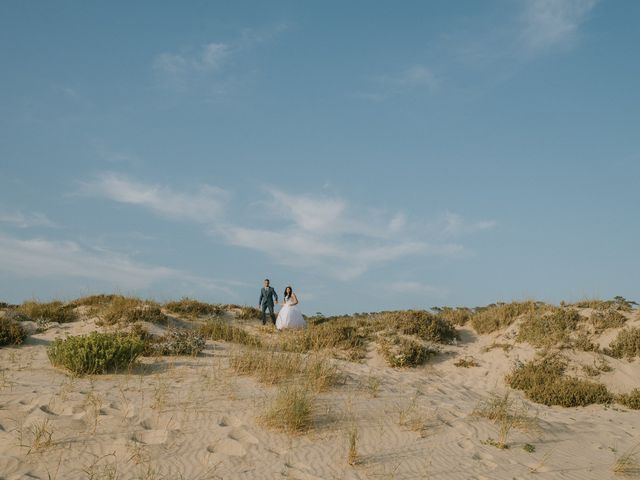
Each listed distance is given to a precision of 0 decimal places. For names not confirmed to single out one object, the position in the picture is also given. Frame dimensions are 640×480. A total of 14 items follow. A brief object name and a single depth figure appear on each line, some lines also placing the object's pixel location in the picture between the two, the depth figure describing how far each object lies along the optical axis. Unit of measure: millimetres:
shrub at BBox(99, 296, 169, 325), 17391
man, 21766
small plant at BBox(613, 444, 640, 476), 8117
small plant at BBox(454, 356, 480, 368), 16406
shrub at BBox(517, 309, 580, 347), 16844
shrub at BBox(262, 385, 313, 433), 7617
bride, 20078
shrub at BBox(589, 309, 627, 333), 17312
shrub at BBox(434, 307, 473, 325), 20422
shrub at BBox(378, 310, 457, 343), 18109
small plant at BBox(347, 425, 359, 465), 6887
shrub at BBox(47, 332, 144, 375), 10469
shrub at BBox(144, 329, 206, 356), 12756
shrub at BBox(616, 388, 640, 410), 13344
